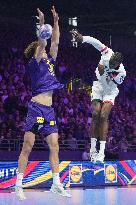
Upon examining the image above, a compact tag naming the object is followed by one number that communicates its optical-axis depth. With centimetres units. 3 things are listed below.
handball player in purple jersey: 661
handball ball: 641
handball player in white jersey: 886
